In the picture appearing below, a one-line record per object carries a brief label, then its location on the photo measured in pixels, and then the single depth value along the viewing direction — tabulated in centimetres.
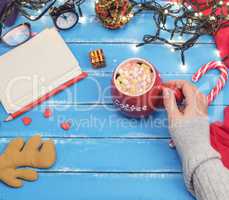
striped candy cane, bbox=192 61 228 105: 97
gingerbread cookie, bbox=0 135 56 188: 89
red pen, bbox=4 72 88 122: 96
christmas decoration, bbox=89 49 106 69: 99
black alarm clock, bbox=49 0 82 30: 105
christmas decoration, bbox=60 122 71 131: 95
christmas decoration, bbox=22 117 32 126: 96
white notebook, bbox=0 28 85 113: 97
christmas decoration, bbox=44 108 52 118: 97
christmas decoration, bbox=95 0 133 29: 102
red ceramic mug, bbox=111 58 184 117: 87
